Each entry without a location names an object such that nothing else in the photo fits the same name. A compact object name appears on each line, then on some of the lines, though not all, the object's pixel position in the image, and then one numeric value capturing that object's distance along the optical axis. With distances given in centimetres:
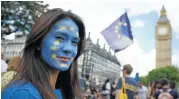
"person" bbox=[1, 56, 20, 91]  169
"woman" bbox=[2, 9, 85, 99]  73
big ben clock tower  5514
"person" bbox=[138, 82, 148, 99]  528
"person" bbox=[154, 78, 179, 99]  310
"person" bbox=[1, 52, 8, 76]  247
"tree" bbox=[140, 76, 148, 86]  4486
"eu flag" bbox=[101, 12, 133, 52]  423
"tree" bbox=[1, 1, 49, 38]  1239
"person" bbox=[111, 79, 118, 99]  427
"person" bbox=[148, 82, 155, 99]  489
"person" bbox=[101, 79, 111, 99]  553
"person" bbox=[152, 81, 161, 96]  398
